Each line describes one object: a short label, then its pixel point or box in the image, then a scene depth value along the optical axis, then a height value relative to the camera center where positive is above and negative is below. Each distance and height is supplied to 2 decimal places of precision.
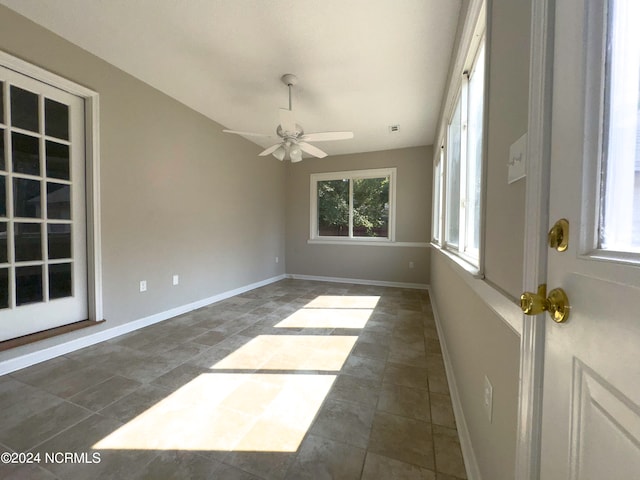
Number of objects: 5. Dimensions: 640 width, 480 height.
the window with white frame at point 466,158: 1.52 +0.54
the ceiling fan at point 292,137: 2.59 +1.01
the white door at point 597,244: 0.36 -0.02
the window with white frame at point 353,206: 4.97 +0.50
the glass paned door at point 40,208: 1.96 +0.16
